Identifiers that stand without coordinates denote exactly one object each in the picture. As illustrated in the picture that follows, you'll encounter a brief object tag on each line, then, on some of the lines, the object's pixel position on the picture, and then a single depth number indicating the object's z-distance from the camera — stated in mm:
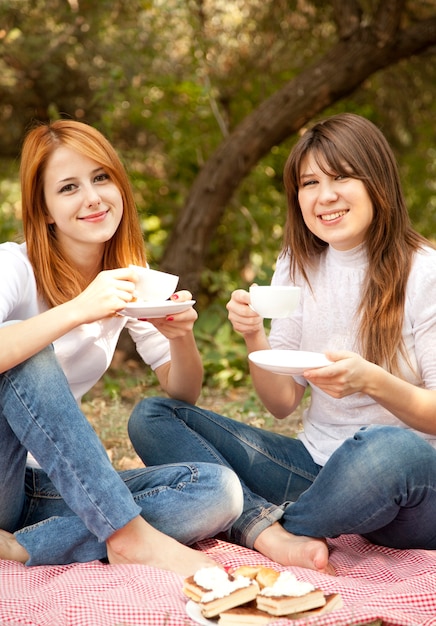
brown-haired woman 2248
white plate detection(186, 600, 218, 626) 1873
